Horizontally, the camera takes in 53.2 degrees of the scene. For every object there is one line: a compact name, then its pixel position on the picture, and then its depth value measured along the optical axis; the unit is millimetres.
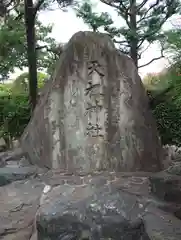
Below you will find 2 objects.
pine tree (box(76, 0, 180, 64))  3599
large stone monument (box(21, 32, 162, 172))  1897
